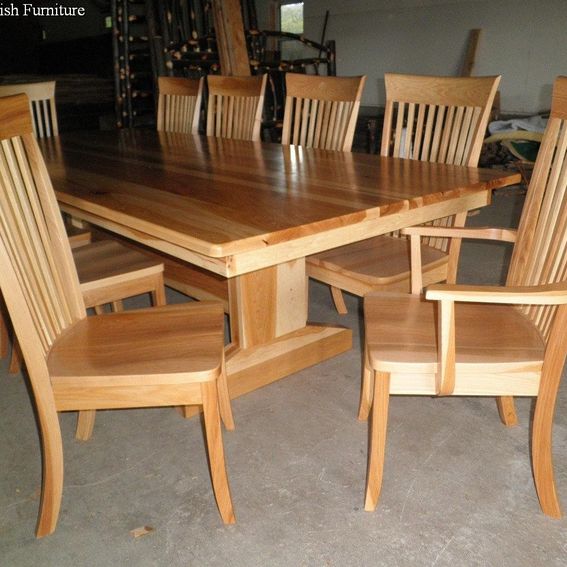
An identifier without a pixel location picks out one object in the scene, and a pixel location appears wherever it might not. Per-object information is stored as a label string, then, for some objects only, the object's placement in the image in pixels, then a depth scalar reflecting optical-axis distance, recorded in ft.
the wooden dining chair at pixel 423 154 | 6.11
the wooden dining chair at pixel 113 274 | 5.98
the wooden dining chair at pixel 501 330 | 3.95
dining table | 4.30
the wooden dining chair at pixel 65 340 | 4.05
